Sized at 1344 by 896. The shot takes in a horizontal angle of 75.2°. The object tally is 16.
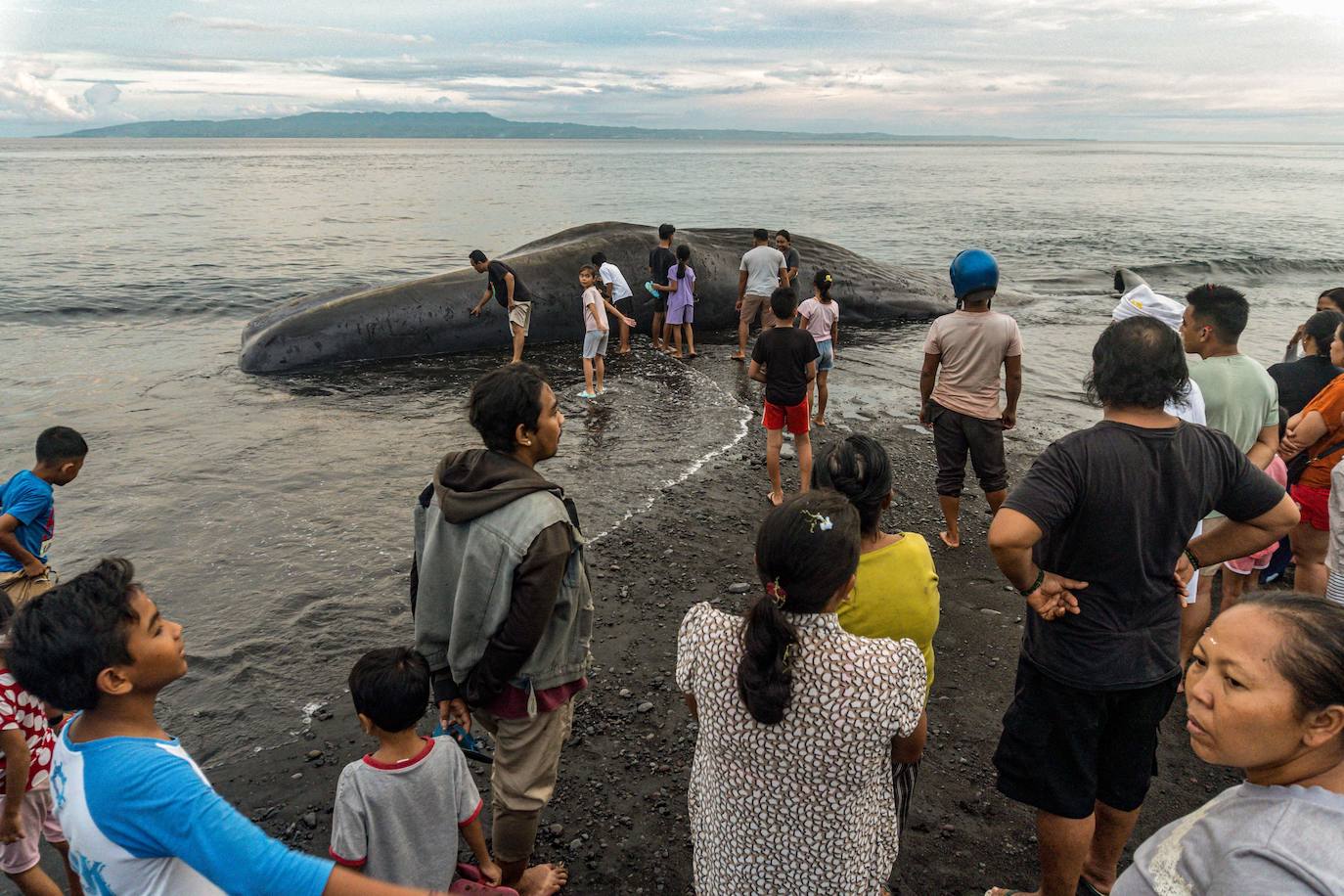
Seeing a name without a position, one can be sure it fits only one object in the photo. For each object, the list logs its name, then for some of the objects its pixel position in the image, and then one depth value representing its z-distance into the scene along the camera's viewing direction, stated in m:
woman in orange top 4.51
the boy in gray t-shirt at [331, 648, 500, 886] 2.71
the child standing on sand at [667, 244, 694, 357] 12.70
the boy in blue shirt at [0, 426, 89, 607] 4.26
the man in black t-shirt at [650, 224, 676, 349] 12.77
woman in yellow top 2.80
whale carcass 12.68
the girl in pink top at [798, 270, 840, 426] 9.64
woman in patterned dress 2.14
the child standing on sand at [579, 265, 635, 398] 10.38
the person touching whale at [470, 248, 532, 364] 11.73
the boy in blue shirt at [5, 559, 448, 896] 1.73
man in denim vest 2.88
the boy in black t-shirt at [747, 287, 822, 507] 6.91
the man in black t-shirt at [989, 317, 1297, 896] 2.79
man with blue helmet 5.86
